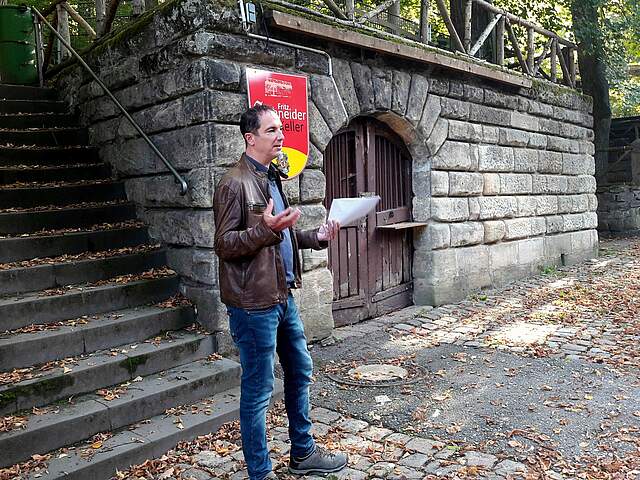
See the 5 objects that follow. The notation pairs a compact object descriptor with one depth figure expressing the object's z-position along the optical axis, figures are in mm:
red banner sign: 5305
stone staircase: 3598
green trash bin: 8367
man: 2895
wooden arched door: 6773
